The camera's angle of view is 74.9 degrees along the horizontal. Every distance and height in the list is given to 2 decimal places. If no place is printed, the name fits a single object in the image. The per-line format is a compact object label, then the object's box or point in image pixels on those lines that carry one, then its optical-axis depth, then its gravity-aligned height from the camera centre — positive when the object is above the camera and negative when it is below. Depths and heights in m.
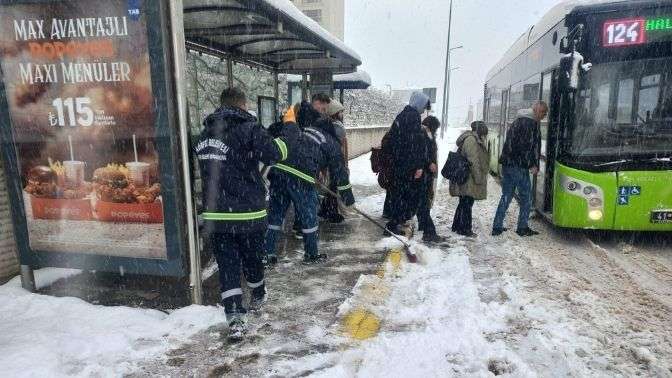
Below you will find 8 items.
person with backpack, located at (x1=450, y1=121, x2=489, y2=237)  6.18 -0.77
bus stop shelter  3.58 -0.19
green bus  5.50 -0.01
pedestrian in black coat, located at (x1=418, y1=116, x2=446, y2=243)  6.09 -0.96
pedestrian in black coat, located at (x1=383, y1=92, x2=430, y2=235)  5.80 -0.49
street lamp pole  33.62 +2.78
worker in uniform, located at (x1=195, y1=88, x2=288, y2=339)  3.39 -0.47
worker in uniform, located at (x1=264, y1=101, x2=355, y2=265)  4.92 -0.69
